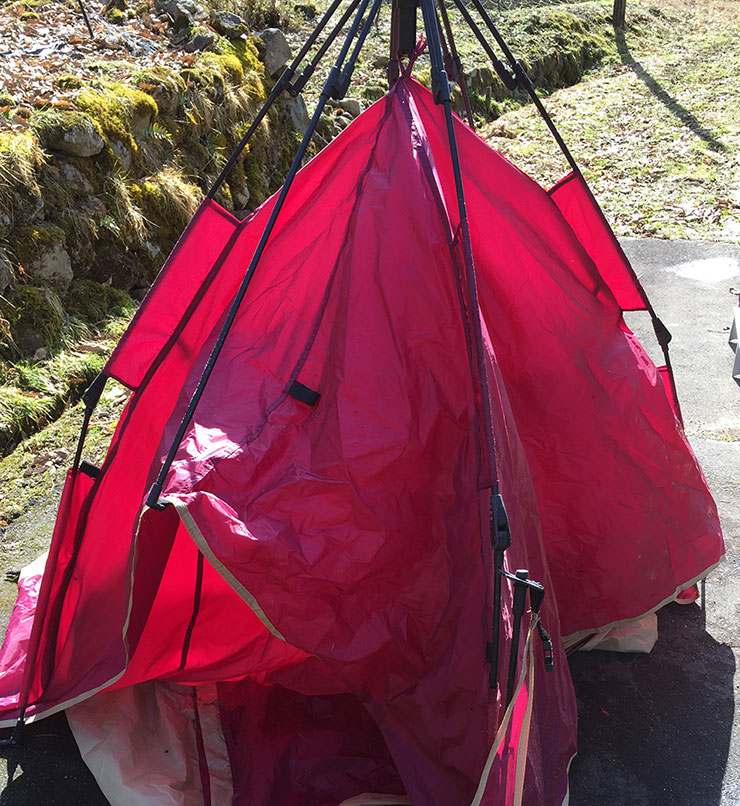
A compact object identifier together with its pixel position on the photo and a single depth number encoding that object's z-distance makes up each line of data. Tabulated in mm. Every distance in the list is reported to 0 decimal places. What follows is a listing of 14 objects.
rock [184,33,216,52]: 7461
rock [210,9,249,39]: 7840
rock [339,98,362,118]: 8641
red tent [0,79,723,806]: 2365
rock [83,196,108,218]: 5577
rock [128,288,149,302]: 5804
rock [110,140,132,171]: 5898
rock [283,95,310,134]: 7730
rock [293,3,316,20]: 10625
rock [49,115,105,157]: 5516
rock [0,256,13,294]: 4840
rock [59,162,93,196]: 5516
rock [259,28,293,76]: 7973
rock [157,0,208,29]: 7738
